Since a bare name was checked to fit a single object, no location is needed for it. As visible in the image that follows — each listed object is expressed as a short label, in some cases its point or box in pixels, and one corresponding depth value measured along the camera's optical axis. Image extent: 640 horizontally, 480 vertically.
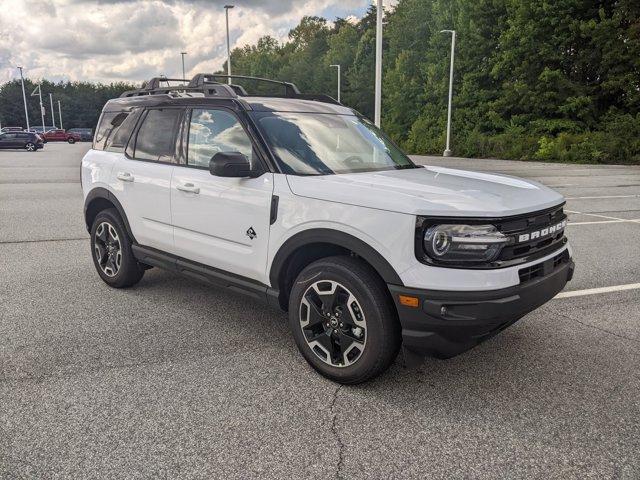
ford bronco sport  2.96
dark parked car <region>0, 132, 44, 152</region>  39.62
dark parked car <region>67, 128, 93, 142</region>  64.44
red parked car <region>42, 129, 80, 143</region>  61.03
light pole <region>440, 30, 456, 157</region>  34.78
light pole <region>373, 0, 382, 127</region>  17.76
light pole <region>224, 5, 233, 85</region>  38.76
